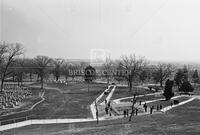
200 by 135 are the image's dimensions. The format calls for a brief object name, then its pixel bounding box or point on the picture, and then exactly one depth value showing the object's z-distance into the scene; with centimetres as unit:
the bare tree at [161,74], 5735
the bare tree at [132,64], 4812
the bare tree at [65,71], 7779
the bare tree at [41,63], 5553
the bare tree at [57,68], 7219
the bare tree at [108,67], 6929
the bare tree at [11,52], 4544
